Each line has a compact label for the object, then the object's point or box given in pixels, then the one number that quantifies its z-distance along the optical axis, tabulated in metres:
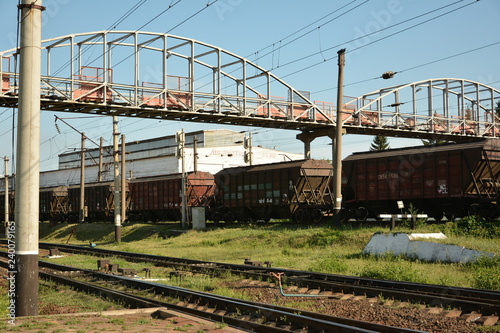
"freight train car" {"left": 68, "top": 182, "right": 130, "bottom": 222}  49.88
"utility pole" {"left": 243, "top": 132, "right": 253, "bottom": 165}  47.16
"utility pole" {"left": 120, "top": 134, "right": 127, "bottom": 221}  35.58
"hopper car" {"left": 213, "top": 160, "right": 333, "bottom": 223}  31.94
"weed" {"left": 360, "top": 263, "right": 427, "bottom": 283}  13.70
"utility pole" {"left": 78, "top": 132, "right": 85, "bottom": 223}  46.70
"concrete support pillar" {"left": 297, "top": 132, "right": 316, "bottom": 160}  44.81
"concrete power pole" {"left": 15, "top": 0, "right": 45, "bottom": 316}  9.60
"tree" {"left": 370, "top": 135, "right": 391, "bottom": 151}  101.38
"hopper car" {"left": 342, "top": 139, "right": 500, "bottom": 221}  23.80
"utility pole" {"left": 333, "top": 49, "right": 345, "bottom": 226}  26.24
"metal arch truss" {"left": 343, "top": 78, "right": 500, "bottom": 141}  51.91
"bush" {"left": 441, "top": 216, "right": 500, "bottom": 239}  20.12
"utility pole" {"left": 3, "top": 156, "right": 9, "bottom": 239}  53.23
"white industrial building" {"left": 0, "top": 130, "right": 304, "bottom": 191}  81.56
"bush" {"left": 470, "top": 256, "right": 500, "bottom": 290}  12.09
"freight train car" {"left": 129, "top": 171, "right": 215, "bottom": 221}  41.72
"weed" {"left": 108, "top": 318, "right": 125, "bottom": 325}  8.73
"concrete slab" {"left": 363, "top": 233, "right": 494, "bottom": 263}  15.85
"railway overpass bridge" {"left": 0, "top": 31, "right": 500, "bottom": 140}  34.59
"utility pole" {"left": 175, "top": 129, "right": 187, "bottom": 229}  38.41
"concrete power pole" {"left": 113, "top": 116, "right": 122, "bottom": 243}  33.38
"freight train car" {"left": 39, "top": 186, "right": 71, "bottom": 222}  57.28
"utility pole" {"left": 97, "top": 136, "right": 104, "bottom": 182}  46.93
